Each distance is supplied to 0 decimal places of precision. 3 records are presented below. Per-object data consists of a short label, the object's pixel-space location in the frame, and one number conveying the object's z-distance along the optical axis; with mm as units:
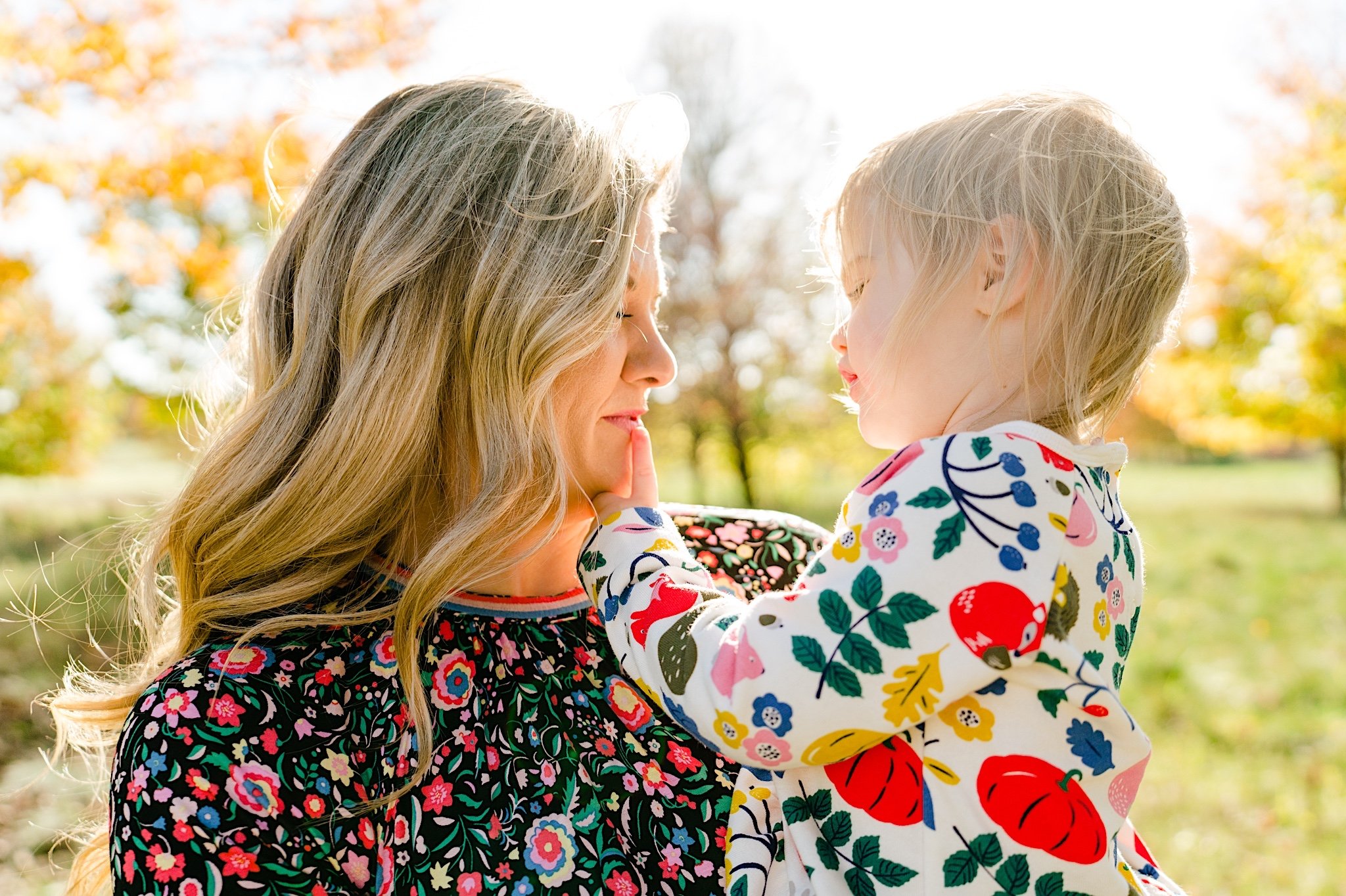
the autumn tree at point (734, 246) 11422
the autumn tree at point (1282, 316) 6605
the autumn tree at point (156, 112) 4277
